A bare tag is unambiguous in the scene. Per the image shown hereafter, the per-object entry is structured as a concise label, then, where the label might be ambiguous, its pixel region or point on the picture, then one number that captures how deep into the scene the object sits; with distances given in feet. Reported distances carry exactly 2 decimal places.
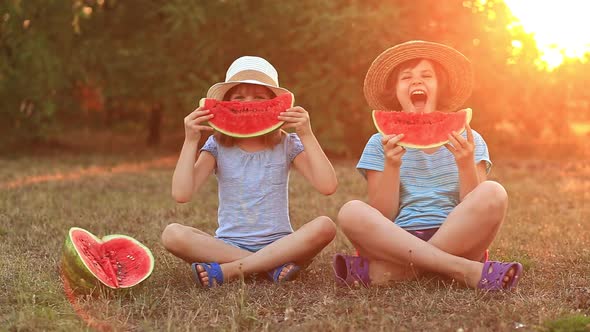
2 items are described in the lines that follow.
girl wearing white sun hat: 13.66
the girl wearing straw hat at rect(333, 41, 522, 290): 12.59
